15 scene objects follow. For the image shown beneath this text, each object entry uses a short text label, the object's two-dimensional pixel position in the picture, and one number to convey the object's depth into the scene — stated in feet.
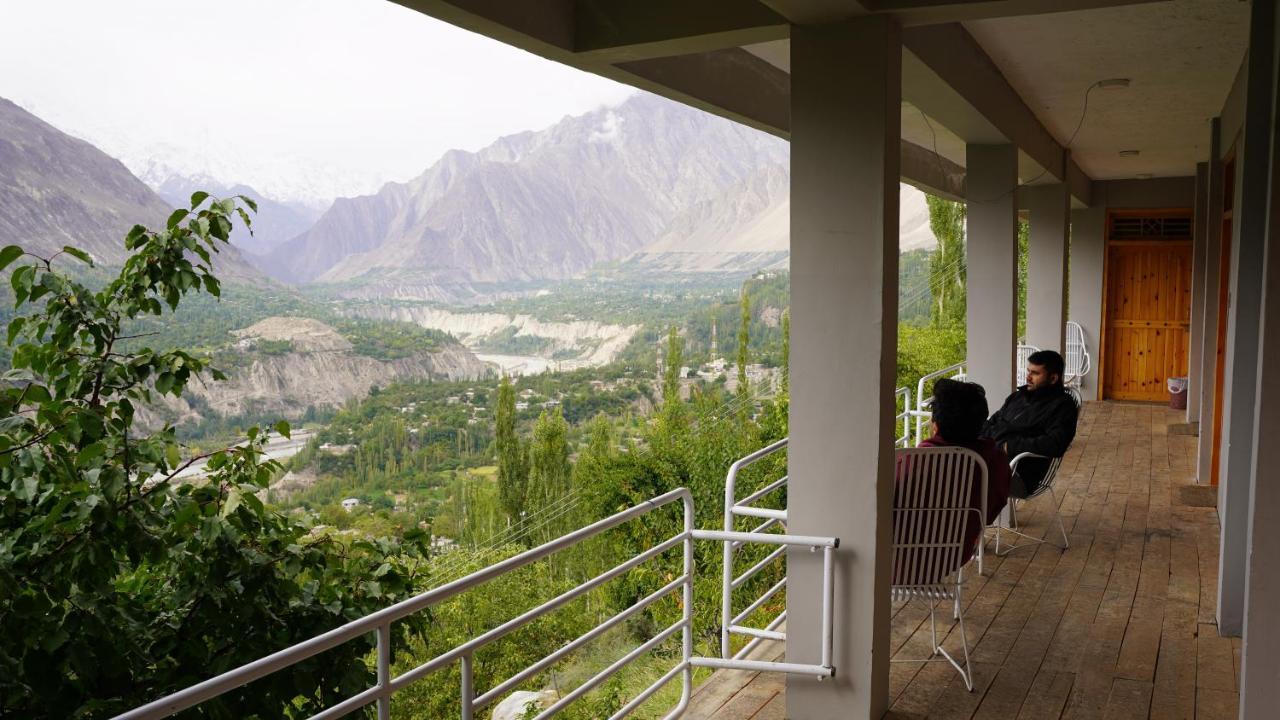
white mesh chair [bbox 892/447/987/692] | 12.00
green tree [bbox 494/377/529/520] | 127.85
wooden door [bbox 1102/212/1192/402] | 38.68
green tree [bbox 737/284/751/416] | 130.82
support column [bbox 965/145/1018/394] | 20.71
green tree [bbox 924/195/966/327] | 83.15
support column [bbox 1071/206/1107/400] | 38.83
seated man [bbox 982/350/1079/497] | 17.04
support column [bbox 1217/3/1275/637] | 12.45
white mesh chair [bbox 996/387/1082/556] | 17.21
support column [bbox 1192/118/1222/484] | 20.29
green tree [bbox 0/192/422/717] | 8.46
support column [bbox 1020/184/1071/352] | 29.68
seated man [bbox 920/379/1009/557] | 13.76
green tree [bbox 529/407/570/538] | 128.88
